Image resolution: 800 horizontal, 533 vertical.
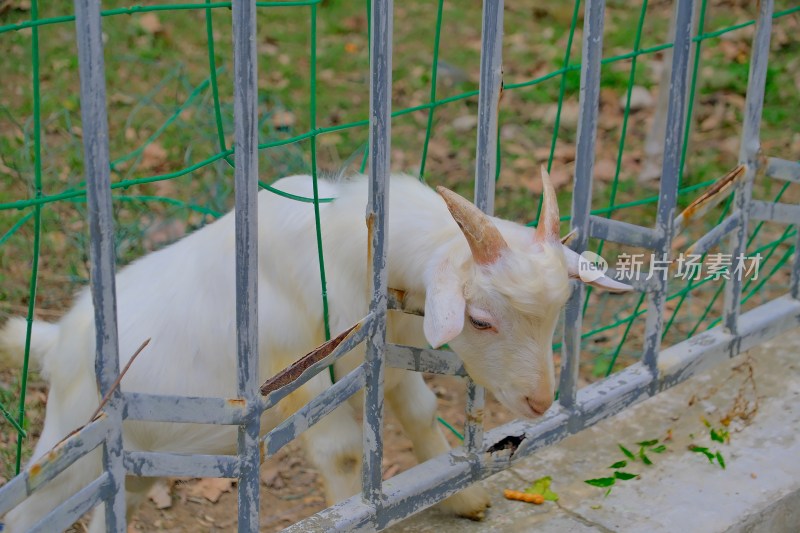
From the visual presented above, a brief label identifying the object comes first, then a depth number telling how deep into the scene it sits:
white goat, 2.48
